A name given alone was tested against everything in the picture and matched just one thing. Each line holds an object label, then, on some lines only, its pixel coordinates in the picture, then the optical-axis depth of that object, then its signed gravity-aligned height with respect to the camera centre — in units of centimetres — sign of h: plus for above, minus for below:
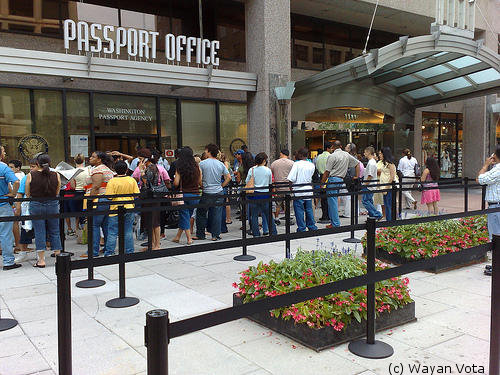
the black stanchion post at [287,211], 741 -84
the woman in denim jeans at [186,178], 944 -33
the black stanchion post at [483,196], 907 -75
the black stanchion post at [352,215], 908 -111
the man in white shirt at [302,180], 1029 -45
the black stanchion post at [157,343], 205 -82
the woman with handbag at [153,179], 890 -33
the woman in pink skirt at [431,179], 1149 -51
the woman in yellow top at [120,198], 790 -62
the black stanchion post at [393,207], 827 -87
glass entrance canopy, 1317 +315
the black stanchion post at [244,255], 780 -164
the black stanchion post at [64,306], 267 -87
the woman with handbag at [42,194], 759 -51
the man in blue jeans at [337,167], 1095 -15
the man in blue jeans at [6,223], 743 -97
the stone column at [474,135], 2348 +124
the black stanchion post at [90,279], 629 -166
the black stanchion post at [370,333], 383 -158
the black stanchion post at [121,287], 543 -152
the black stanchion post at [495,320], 325 -118
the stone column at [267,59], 1482 +341
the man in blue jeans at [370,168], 1196 -21
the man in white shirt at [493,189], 656 -45
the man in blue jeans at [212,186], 973 -52
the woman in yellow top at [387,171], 1190 -29
